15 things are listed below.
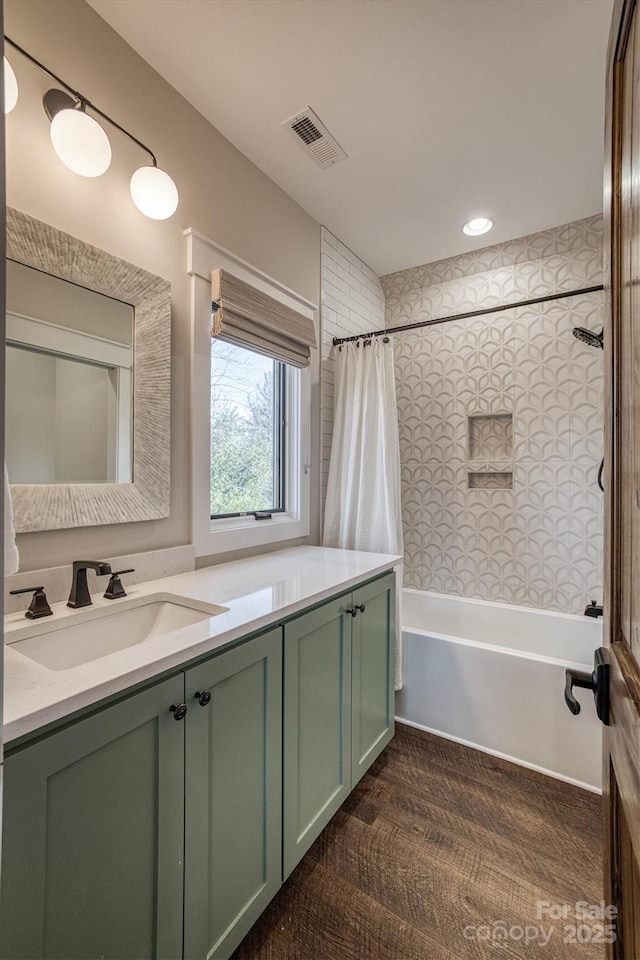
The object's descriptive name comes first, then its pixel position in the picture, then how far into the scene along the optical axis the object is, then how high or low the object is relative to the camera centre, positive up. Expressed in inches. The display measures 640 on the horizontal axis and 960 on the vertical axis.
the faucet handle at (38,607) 40.6 -12.0
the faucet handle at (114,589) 47.1 -11.9
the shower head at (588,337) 77.9 +28.3
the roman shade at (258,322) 64.3 +28.8
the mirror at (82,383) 43.6 +12.3
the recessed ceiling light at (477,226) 90.8 +58.3
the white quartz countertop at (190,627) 27.4 -13.6
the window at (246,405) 63.7 +15.0
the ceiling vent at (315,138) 64.3 +57.4
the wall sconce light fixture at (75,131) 43.3 +37.8
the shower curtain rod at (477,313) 71.9 +33.7
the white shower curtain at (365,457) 85.3 +6.0
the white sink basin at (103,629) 39.8 -15.6
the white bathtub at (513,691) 69.7 -38.3
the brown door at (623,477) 20.1 +0.4
